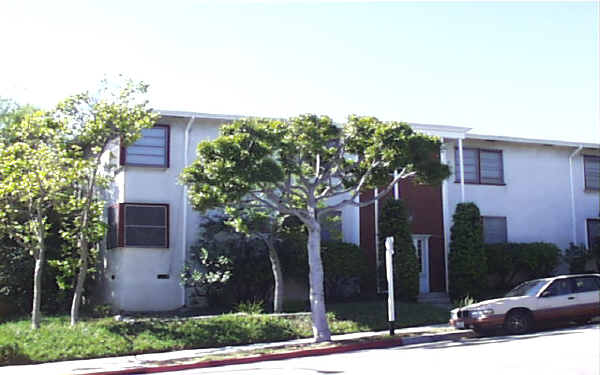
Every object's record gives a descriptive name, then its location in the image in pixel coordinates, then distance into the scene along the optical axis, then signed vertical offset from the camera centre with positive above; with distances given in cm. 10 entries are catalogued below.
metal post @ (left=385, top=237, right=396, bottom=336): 1644 -46
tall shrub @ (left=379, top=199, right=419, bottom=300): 2219 +38
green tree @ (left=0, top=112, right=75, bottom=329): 1692 +206
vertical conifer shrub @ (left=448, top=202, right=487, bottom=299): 2316 +12
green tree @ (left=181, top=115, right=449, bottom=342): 1565 +229
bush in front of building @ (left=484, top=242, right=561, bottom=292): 2427 -13
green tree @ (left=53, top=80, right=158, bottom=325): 1742 +323
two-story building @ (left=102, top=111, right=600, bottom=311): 2145 +194
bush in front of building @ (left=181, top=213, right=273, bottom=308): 2064 -18
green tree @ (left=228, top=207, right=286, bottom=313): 1970 +90
